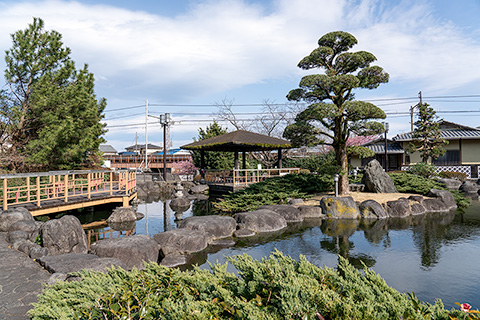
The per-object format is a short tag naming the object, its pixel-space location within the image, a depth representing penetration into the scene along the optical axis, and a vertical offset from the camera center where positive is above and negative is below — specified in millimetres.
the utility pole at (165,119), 23062 +3363
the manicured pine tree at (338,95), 12648 +3009
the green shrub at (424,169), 20484 -431
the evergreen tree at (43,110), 14602 +2740
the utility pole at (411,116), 38094 +5778
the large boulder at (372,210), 11953 -1851
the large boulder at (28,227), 7762 -1605
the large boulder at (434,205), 13266 -1849
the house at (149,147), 55038 +3165
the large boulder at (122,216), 11886 -2009
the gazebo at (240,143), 18805 +1251
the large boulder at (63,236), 6996 -1672
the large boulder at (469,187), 20906 -1686
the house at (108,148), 59812 +3032
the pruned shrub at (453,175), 24642 -995
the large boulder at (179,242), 7895 -2033
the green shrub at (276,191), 14048 -1369
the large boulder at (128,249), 6680 -1896
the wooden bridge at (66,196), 9859 -1265
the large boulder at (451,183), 21481 -1431
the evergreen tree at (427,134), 24141 +2267
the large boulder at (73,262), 5300 -1762
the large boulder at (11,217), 8062 -1408
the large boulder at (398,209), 12258 -1843
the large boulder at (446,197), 13898 -1565
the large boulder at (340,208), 11961 -1755
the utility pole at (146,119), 35112 +5103
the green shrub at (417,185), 14531 -1138
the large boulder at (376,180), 15102 -839
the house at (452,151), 25922 +1011
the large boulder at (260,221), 10259 -1957
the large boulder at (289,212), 11812 -1892
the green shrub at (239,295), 2361 -1150
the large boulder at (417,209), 12664 -1898
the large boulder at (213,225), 9375 -1907
